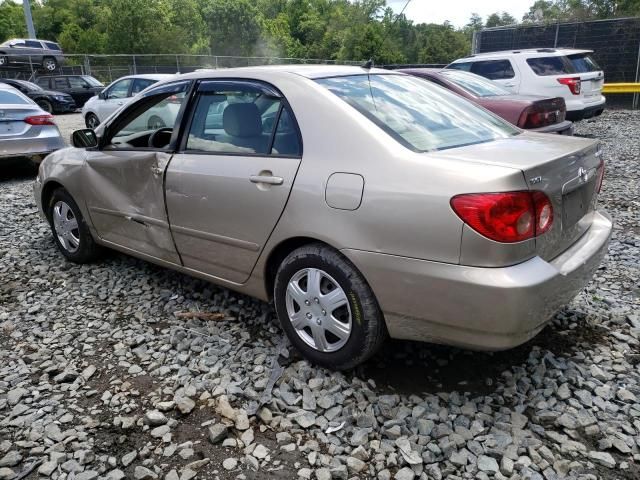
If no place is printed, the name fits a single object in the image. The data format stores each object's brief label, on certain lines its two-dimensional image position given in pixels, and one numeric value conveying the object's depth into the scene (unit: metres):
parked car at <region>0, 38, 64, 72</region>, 26.27
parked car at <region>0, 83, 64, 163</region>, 7.85
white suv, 11.12
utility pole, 26.55
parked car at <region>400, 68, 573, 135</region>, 7.30
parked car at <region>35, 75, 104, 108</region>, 22.17
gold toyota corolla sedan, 2.32
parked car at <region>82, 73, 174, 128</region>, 13.12
